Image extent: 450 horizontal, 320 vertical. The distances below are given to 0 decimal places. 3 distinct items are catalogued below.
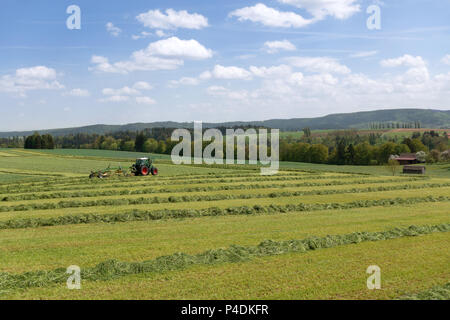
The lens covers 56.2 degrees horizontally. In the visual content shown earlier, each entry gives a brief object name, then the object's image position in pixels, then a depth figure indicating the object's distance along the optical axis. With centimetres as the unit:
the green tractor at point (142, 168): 4772
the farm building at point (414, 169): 6475
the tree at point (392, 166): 6188
